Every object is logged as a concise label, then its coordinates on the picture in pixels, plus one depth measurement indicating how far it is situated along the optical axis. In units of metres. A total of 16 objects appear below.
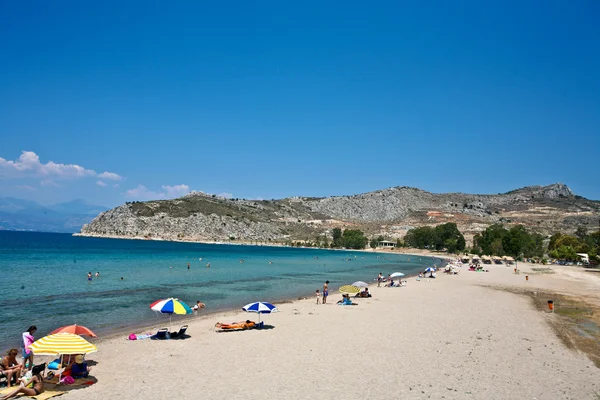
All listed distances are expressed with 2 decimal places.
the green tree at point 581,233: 133.34
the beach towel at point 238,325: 20.58
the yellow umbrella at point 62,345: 12.20
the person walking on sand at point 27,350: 12.46
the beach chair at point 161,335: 18.70
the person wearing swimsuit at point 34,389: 10.83
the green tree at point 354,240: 180.50
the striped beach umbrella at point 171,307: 18.59
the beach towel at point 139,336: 18.51
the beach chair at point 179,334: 18.95
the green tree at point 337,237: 185.38
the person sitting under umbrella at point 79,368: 12.52
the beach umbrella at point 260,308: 21.02
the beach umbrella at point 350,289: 30.89
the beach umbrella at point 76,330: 13.72
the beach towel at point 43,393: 10.97
